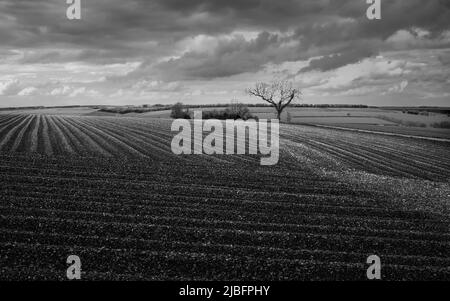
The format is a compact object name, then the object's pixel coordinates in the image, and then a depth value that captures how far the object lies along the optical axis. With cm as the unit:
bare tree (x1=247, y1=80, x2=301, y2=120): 8188
